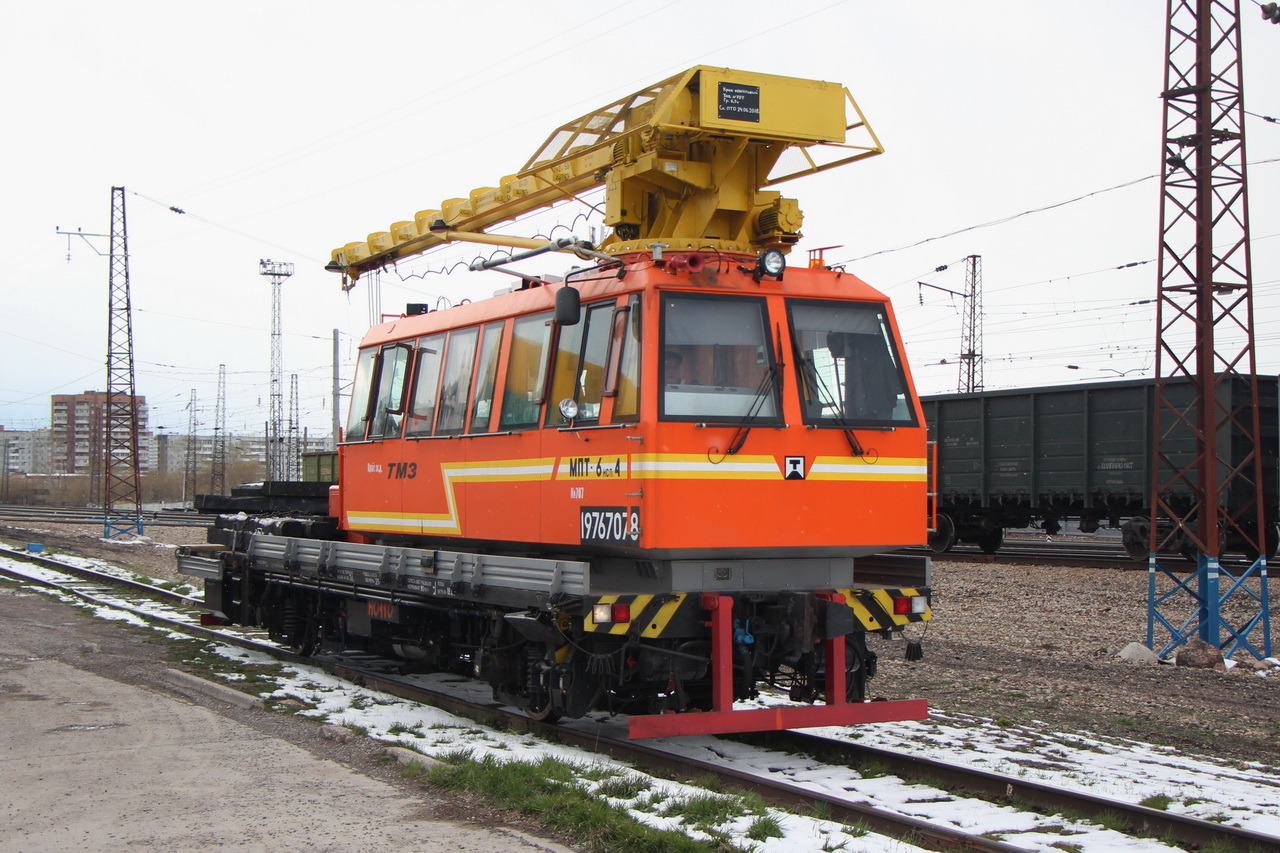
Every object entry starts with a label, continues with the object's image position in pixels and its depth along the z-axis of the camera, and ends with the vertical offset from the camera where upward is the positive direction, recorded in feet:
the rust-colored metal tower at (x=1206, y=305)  43.62 +6.55
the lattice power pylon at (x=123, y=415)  112.27 +5.63
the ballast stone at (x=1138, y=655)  42.16 -6.54
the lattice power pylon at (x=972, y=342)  131.78 +15.14
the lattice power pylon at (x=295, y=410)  194.39 +10.60
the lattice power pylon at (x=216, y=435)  216.13 +7.09
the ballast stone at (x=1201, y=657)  41.51 -6.50
